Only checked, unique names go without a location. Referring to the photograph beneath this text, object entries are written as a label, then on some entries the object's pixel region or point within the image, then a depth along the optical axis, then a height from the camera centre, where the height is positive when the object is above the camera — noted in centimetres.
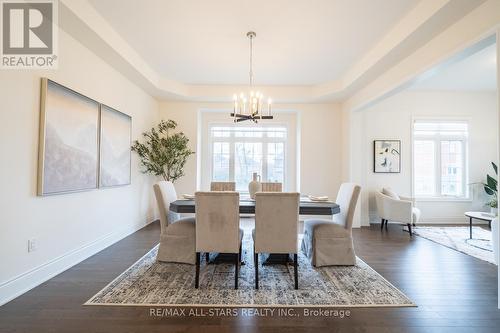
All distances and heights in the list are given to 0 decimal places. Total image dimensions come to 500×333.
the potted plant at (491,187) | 504 -30
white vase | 329 -23
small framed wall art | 540 +33
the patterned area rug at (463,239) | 352 -114
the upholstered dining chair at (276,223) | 239 -52
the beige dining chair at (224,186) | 398 -27
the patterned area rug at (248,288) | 215 -115
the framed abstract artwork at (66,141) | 244 +30
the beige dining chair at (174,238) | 295 -84
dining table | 275 -44
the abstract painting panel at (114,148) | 347 +31
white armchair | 449 -70
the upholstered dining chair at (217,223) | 238 -53
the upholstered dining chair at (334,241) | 292 -84
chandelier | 311 +83
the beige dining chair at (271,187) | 378 -27
